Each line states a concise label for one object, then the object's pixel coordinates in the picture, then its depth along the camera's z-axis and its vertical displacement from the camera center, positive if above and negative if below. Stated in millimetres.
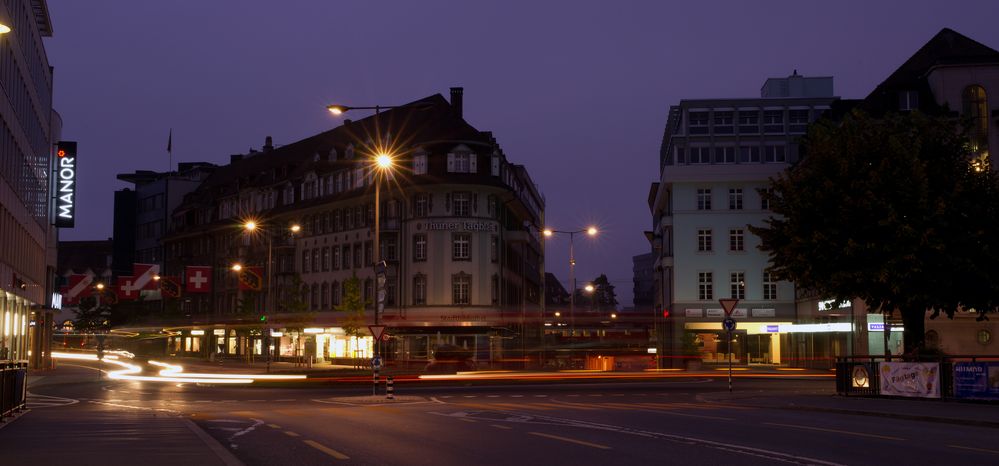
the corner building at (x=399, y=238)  74875 +7211
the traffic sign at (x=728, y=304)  35888 +1019
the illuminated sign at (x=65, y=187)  57594 +7727
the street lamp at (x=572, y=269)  71125 +4633
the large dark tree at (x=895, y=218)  33531 +3633
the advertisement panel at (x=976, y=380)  27469 -1119
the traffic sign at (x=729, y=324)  36228 +372
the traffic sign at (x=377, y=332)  32969 +70
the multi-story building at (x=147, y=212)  117125 +13386
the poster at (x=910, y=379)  29641 -1194
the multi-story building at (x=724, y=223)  76688 +7886
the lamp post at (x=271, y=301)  89594 +2721
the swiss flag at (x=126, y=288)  68625 +2836
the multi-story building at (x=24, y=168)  41500 +7195
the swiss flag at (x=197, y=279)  79400 +4007
